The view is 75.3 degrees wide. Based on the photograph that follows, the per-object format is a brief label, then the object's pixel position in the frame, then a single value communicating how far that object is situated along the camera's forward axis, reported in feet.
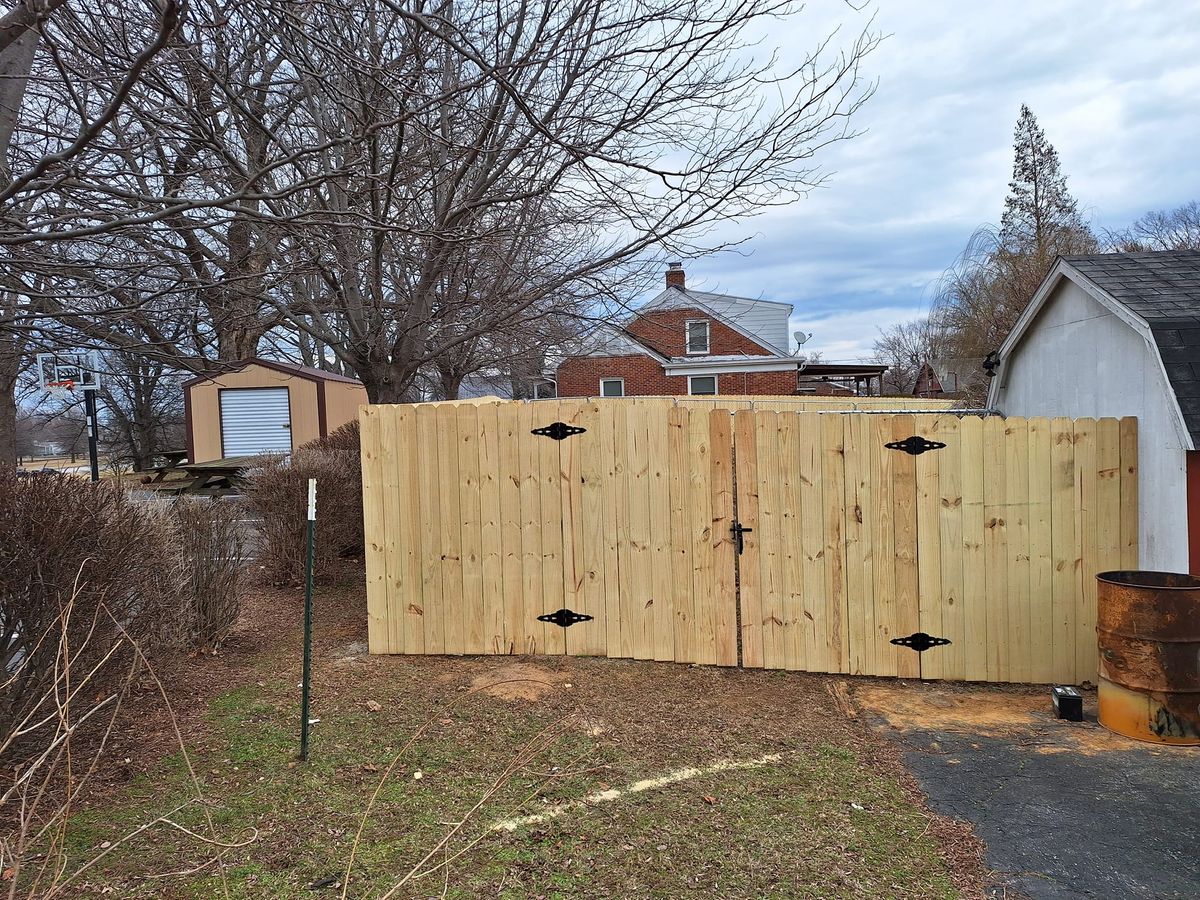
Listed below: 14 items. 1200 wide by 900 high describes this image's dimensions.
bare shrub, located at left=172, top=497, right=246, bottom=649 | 17.62
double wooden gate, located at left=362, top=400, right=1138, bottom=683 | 16.21
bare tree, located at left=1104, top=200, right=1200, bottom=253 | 68.64
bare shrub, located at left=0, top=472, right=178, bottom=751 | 10.82
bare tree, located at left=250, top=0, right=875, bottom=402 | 15.38
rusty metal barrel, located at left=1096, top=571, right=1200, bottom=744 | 13.55
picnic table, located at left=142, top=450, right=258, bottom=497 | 50.11
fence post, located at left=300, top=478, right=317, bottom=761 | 12.18
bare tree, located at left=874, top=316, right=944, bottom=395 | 130.00
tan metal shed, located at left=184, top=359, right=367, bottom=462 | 58.41
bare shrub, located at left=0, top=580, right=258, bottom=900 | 9.45
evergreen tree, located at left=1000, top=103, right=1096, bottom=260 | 81.41
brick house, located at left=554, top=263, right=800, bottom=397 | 88.53
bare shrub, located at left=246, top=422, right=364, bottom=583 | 24.45
